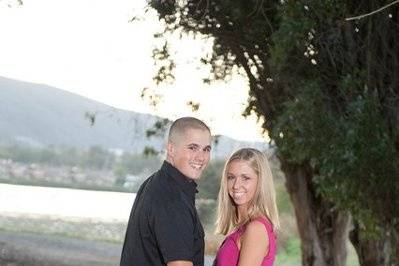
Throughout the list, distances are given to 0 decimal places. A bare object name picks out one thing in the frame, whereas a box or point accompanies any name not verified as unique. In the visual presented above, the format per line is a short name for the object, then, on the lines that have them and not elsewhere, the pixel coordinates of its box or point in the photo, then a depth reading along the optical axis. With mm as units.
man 3971
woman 4172
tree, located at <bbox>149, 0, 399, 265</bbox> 9523
